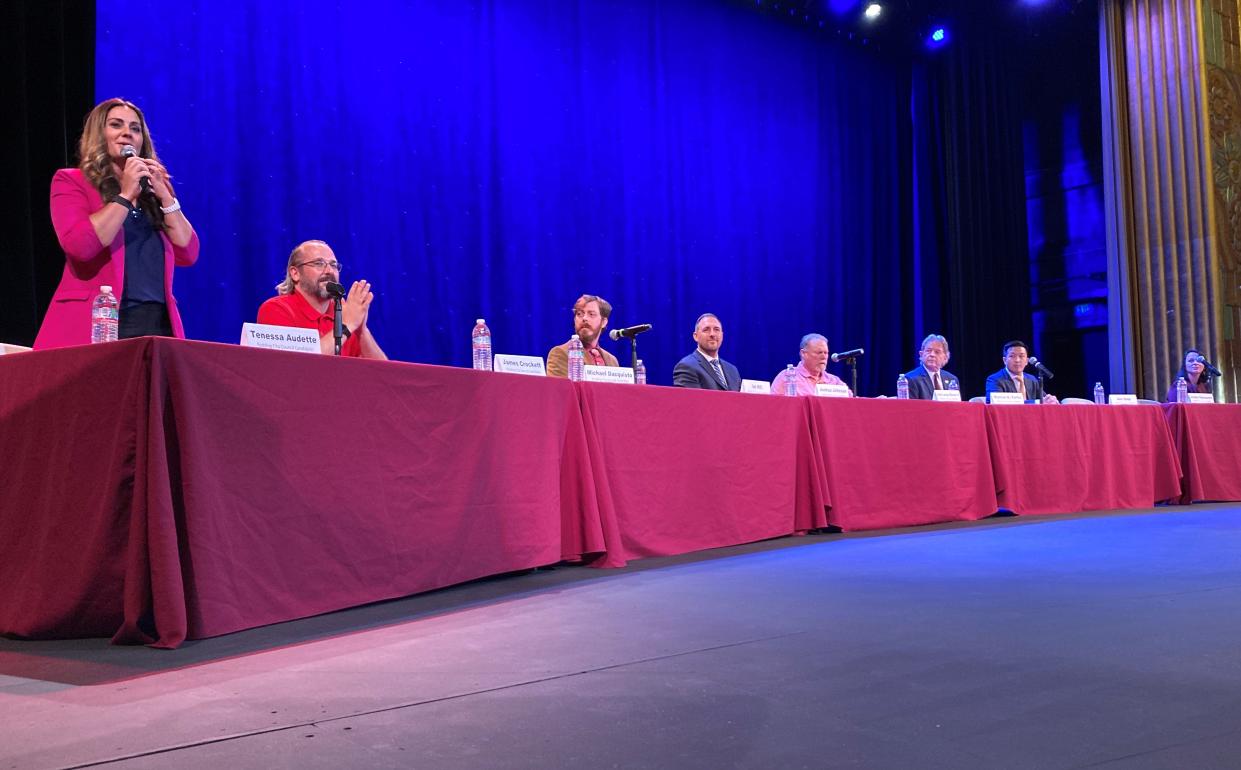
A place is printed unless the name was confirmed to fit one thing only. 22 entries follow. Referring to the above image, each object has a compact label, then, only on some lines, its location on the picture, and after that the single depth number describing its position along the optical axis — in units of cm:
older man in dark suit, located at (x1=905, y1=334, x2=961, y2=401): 540
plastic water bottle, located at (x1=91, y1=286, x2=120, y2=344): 222
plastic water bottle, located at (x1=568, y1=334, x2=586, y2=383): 335
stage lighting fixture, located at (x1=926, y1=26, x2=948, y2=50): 858
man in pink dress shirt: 473
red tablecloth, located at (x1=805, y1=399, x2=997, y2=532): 410
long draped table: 189
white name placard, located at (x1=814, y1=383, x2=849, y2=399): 424
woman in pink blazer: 229
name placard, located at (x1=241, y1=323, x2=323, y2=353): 223
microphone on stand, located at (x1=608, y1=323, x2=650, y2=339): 373
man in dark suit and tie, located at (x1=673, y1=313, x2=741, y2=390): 448
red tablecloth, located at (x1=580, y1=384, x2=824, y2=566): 319
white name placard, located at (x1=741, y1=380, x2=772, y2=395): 405
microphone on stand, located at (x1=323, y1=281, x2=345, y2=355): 257
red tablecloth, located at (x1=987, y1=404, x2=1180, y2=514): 482
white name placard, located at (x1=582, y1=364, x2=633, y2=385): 330
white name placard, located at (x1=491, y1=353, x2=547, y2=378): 301
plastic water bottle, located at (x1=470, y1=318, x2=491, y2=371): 312
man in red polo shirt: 292
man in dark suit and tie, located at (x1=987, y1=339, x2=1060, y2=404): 566
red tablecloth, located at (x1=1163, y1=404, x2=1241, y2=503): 549
